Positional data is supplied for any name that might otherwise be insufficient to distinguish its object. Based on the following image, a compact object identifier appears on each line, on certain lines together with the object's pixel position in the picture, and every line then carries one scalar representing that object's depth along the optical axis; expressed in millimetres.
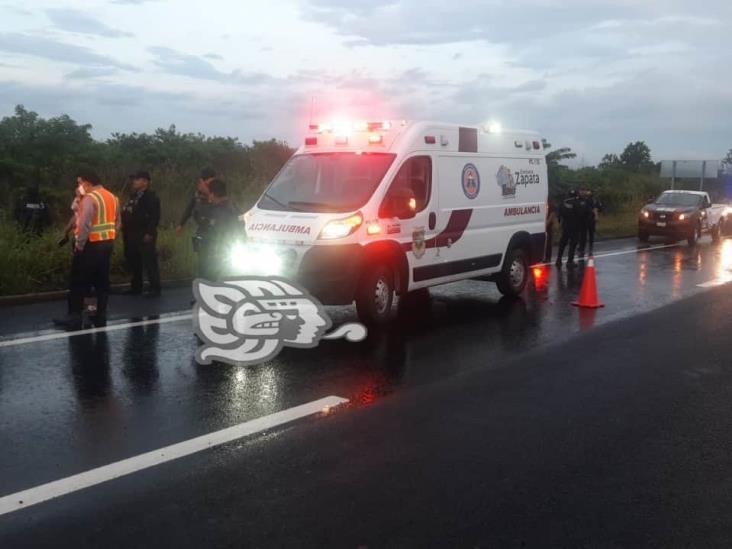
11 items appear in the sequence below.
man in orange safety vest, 8750
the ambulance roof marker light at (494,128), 10857
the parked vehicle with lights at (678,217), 23391
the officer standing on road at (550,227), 17125
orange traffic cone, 11031
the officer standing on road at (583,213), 17203
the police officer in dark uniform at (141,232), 11086
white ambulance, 8445
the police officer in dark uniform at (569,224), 17172
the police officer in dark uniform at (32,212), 13673
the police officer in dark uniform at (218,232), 9352
